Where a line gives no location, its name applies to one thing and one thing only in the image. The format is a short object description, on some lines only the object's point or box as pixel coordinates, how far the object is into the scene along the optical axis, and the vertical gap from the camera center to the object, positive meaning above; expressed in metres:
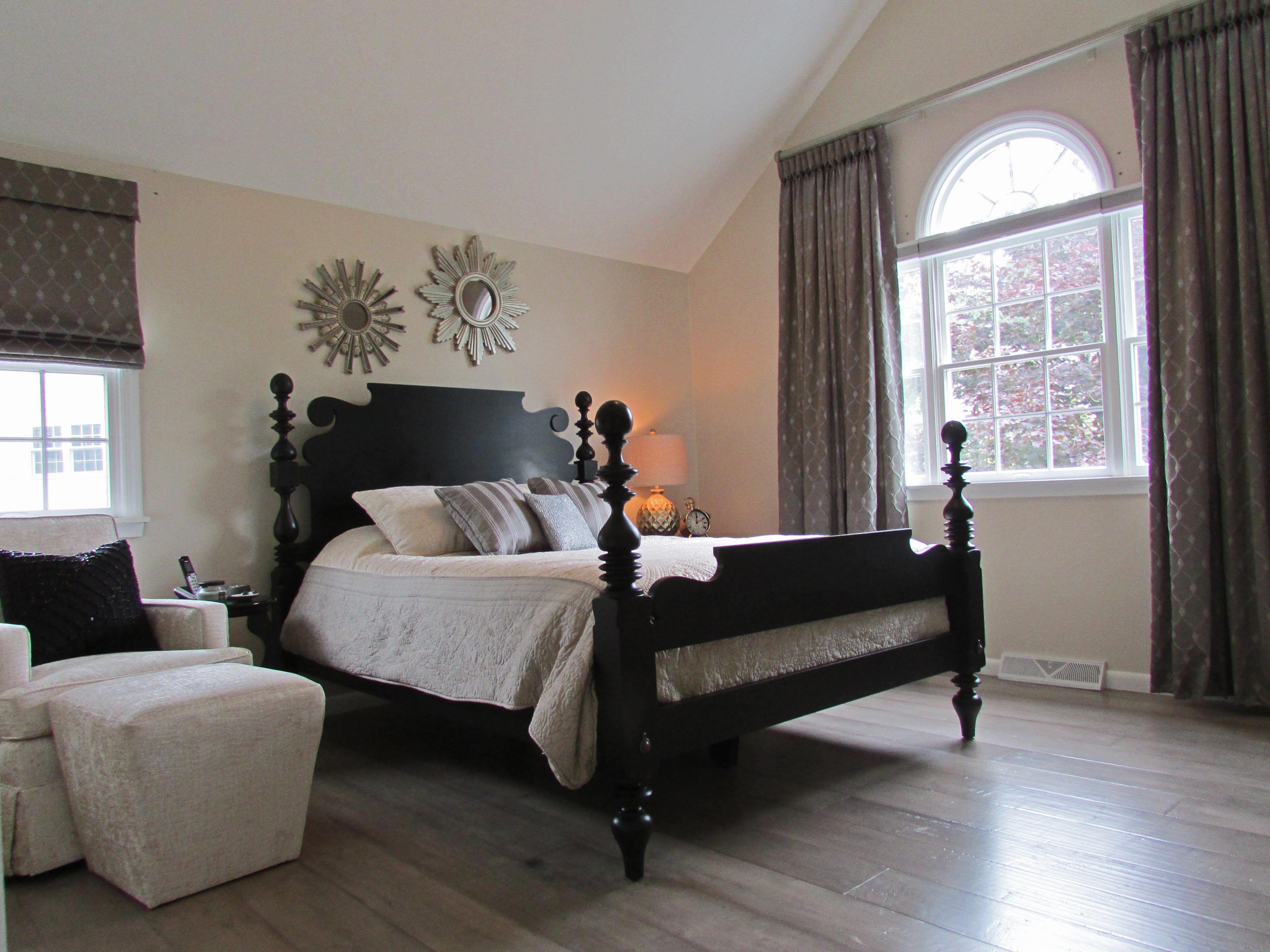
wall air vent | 3.80 -0.85
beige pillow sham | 3.43 -0.10
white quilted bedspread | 2.14 -0.42
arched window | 3.91 +1.44
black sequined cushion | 2.59 -0.29
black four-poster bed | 2.08 -0.28
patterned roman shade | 3.08 +0.86
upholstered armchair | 2.18 -0.62
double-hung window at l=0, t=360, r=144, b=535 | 3.21 +0.24
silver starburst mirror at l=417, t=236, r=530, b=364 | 4.31 +0.98
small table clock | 5.10 -0.19
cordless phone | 3.26 -0.26
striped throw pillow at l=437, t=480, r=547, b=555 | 3.41 -0.09
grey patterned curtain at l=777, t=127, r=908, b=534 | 4.38 +0.73
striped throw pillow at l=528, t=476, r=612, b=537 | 3.80 -0.01
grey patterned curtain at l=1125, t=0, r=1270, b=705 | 3.29 +0.51
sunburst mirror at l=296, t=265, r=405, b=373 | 3.91 +0.83
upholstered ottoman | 2.02 -0.64
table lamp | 4.88 +0.12
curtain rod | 3.60 +1.85
